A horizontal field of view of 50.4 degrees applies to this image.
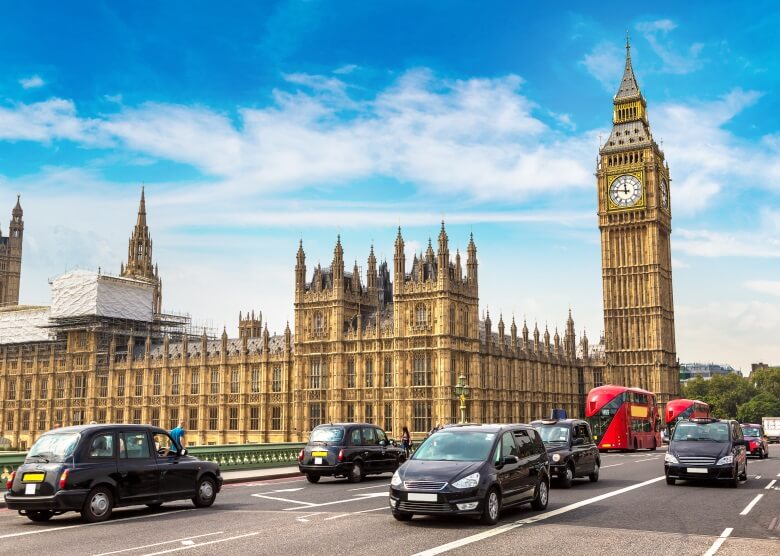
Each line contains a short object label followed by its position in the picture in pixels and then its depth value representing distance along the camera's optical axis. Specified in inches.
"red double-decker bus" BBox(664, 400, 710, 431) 2464.3
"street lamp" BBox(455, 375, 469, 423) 1842.4
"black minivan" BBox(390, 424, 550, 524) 598.5
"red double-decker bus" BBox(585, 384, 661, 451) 1923.0
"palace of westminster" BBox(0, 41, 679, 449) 2613.2
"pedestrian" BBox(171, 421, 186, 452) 1079.7
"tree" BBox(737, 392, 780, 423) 5270.7
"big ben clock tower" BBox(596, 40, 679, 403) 3587.6
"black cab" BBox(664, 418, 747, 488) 924.0
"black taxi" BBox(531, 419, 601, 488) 936.9
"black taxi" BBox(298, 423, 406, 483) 1065.5
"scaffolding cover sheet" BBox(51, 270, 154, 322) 3496.1
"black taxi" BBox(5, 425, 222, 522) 653.9
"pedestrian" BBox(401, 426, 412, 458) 1532.5
